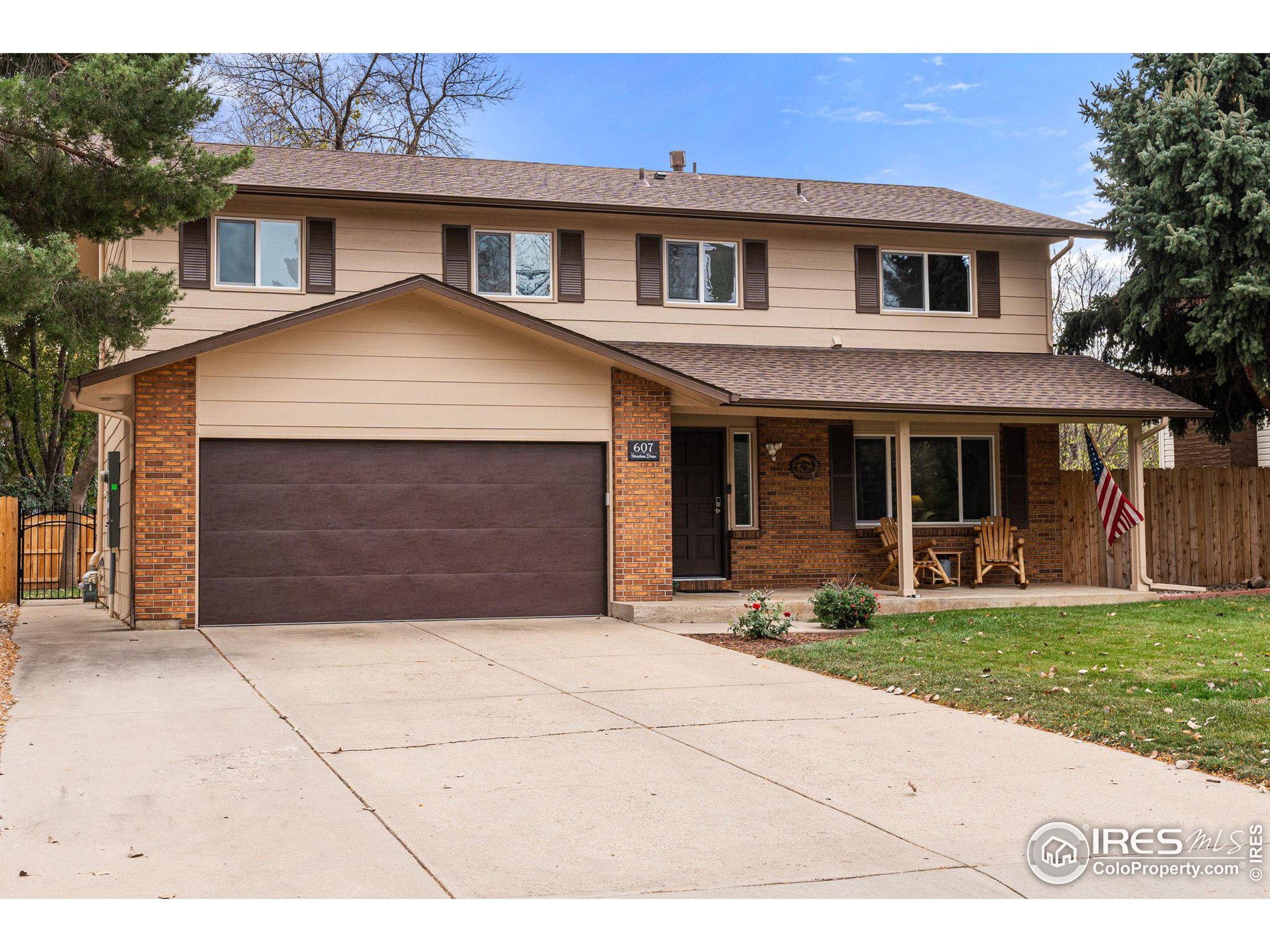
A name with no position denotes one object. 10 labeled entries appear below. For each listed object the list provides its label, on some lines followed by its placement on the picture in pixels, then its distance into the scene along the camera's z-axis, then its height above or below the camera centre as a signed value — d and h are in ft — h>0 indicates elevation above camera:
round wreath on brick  55.57 +2.48
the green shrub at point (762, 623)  40.42 -3.70
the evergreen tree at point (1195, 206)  53.01 +14.74
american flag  51.26 +0.42
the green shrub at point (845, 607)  42.65 -3.33
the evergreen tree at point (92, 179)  34.24 +11.34
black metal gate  77.41 -2.10
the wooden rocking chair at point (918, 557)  54.19 -1.96
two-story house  43.73 +5.22
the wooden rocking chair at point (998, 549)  55.06 -1.60
